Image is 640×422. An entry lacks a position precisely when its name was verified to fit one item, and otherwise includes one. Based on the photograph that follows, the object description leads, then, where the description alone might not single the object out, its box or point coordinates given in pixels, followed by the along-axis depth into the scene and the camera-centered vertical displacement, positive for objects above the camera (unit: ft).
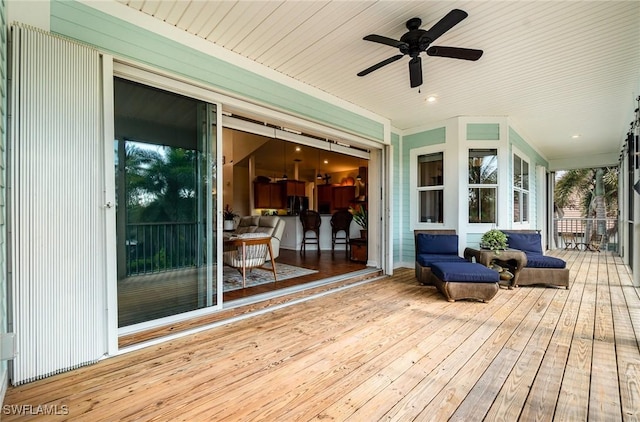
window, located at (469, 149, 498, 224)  17.79 +1.49
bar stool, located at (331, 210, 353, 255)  24.67 -1.21
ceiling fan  8.30 +4.96
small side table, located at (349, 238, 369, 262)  19.98 -2.69
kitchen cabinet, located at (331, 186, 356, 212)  32.71 +1.70
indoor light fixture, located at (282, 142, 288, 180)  28.76 +5.89
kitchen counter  26.76 -1.95
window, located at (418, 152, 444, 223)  18.66 +1.50
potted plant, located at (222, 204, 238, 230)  21.31 -0.67
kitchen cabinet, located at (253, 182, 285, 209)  31.40 +1.81
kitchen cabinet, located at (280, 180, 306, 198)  31.60 +2.68
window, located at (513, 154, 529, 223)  19.53 +1.43
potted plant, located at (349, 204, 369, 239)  20.72 -0.52
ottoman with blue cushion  11.94 -3.04
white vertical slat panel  6.37 +0.16
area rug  14.08 -3.51
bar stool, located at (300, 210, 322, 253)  25.53 -1.12
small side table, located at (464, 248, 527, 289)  14.30 -2.38
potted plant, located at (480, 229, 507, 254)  14.57 -1.55
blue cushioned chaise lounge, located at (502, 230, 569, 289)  14.35 -3.12
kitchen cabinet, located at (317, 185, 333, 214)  33.68 +1.59
